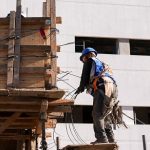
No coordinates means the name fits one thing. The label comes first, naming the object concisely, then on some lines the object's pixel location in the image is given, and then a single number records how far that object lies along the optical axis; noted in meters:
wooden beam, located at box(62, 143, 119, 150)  12.15
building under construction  32.21
